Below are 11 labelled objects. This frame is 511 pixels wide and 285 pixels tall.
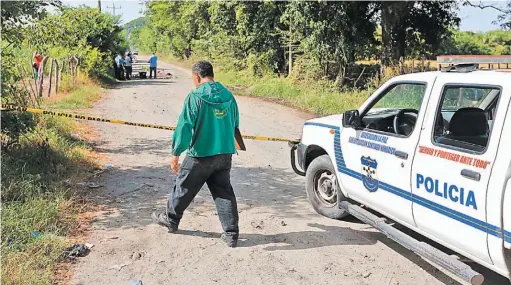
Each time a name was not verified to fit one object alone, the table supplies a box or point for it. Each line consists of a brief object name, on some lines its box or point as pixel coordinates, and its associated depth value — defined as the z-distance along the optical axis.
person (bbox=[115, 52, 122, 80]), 27.62
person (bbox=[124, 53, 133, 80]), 28.88
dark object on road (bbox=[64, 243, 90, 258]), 4.80
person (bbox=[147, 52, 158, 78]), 29.97
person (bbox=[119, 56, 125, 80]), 27.77
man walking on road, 4.78
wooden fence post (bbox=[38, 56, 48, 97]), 13.87
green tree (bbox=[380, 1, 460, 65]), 18.36
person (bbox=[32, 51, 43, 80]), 20.22
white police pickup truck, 3.43
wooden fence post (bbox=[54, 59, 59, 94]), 17.15
